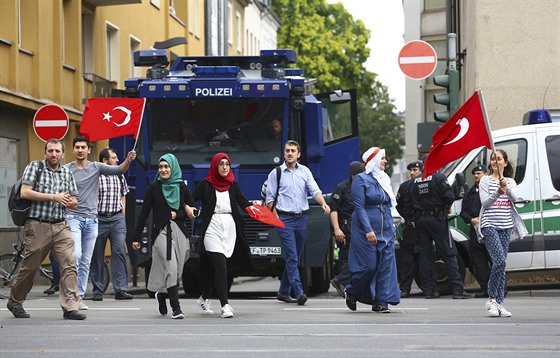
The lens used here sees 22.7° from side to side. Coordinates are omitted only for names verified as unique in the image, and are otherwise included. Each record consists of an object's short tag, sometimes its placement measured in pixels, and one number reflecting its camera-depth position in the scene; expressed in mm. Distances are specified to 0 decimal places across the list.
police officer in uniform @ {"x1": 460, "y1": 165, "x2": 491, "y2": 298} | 18438
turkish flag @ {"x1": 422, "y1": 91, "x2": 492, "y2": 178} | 14922
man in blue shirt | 16750
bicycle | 19438
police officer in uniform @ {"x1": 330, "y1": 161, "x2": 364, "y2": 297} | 18188
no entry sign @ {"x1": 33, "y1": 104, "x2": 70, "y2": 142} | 21094
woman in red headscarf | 14531
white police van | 18828
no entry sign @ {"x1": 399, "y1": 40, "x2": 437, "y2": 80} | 21848
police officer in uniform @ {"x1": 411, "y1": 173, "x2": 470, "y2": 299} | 18391
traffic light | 21078
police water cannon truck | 18625
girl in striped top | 14594
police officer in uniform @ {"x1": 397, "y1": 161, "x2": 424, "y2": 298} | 18812
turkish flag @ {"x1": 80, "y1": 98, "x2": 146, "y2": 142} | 17297
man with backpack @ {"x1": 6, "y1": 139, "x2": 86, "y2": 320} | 14086
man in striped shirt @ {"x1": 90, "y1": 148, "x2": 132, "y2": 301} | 18391
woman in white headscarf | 15148
